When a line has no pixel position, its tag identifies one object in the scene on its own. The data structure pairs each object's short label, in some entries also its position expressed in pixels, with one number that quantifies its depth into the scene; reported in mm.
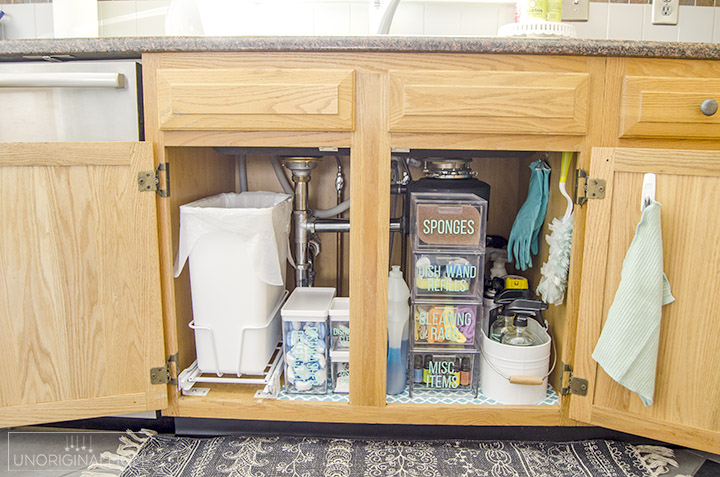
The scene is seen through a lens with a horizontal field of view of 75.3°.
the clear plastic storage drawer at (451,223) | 1131
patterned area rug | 1042
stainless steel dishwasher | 1034
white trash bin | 1090
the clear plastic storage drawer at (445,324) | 1157
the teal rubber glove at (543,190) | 1195
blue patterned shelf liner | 1126
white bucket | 1119
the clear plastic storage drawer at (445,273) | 1144
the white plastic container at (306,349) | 1148
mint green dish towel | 928
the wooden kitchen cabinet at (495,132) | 969
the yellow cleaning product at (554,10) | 1315
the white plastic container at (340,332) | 1177
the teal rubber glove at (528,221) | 1202
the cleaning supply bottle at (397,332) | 1163
